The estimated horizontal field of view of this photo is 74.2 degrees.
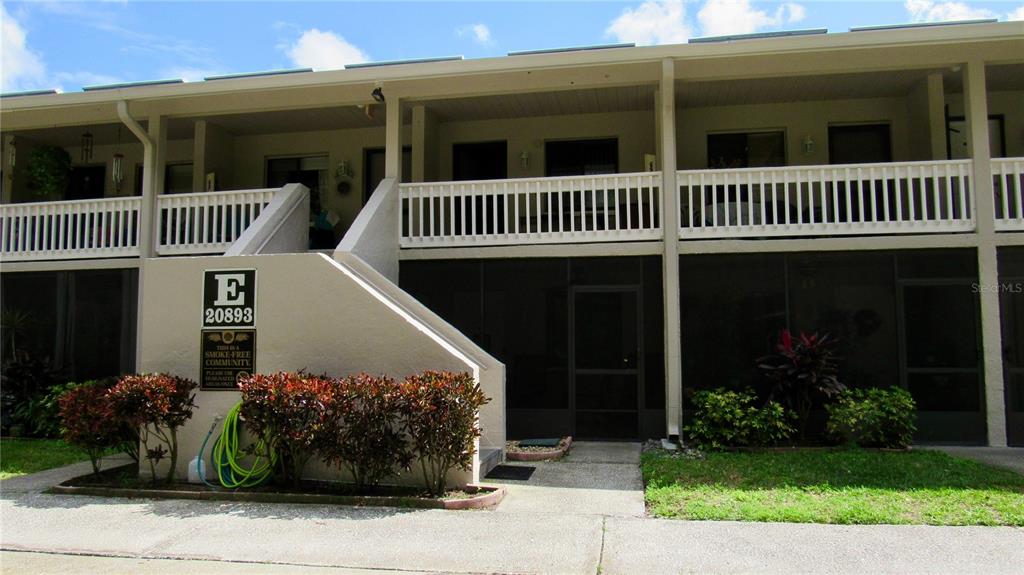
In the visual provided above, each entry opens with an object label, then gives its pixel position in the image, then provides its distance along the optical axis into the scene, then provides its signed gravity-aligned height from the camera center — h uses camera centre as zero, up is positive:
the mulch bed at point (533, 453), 8.37 -1.48
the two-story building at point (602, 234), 8.41 +1.47
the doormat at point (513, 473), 7.53 -1.56
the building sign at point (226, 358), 7.37 -0.24
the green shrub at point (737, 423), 8.46 -1.14
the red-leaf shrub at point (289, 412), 6.52 -0.74
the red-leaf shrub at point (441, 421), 6.34 -0.81
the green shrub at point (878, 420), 8.27 -1.07
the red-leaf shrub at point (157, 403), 6.90 -0.68
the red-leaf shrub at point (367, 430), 6.44 -0.90
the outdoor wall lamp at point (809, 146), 11.05 +3.05
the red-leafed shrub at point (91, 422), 6.92 -0.87
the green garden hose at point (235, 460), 6.92 -1.28
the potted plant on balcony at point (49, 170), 12.80 +3.18
